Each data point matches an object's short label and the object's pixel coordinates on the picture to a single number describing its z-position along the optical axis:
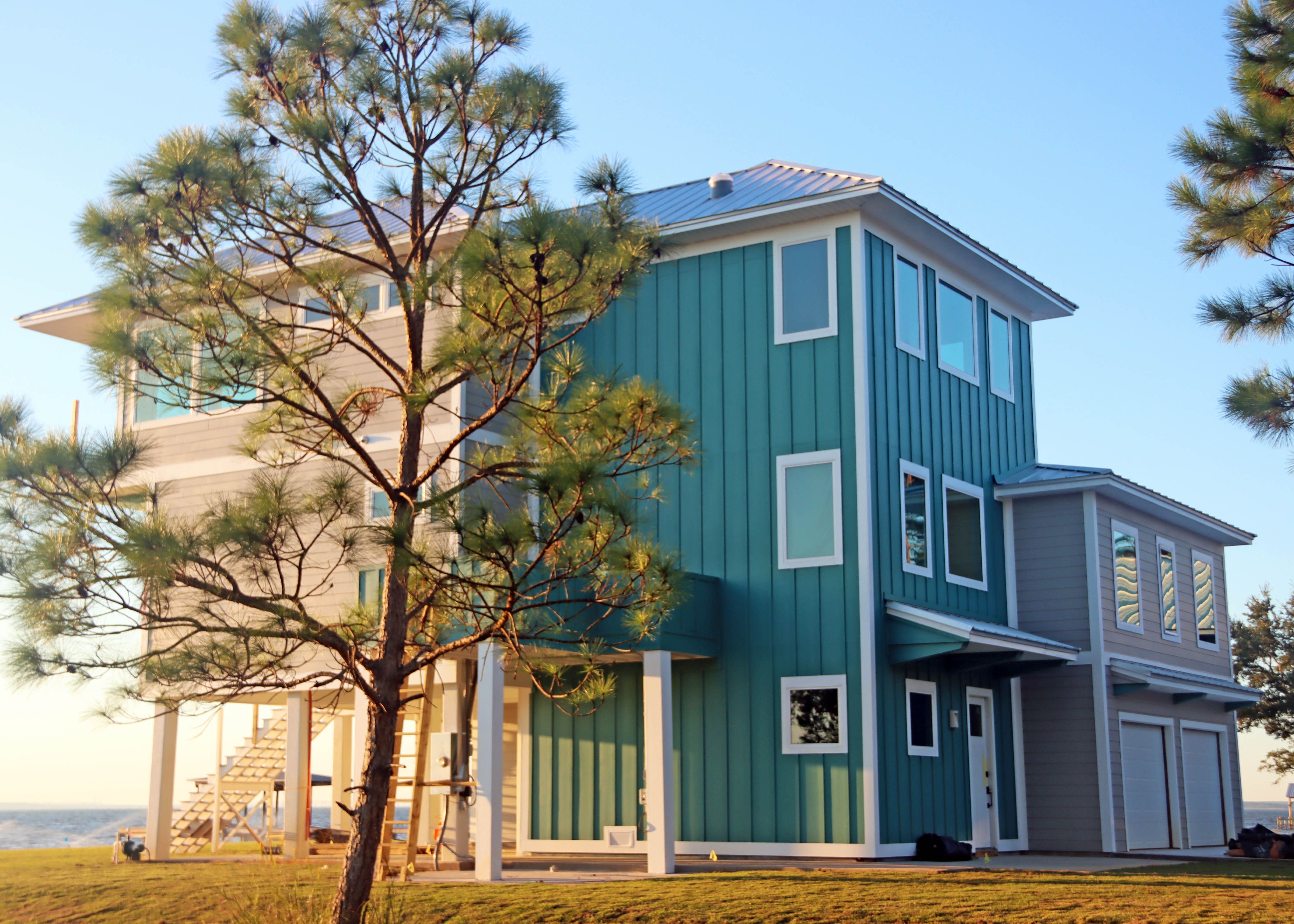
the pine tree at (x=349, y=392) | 7.50
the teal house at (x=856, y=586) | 14.80
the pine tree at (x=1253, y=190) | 11.21
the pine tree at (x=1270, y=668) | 33.56
